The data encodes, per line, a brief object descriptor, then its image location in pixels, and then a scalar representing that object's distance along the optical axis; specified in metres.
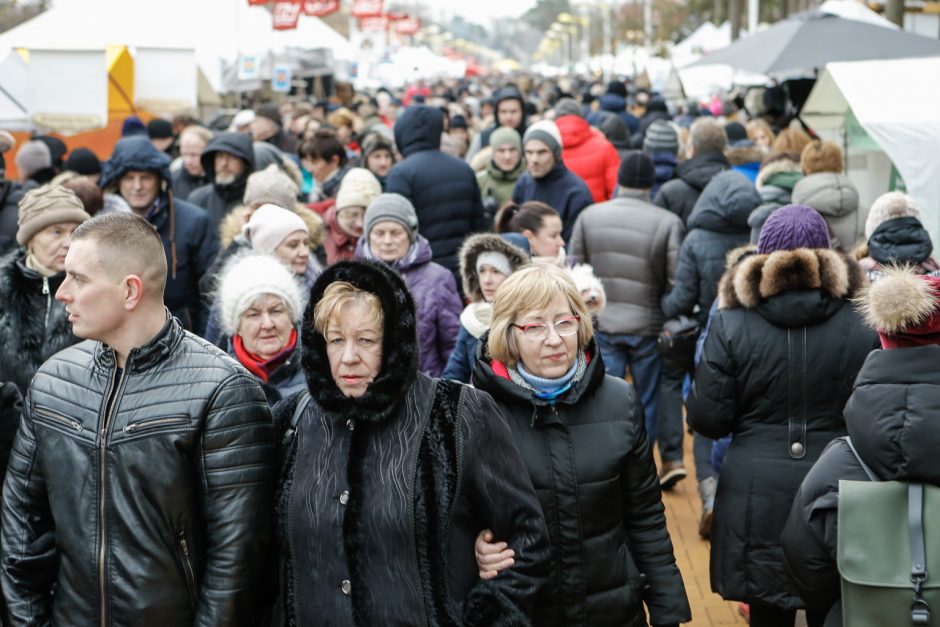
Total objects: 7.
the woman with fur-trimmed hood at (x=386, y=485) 2.88
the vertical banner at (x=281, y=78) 19.08
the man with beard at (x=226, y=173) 7.99
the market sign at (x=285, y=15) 20.44
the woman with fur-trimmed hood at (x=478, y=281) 4.94
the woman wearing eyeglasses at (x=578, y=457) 3.47
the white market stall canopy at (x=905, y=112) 7.11
